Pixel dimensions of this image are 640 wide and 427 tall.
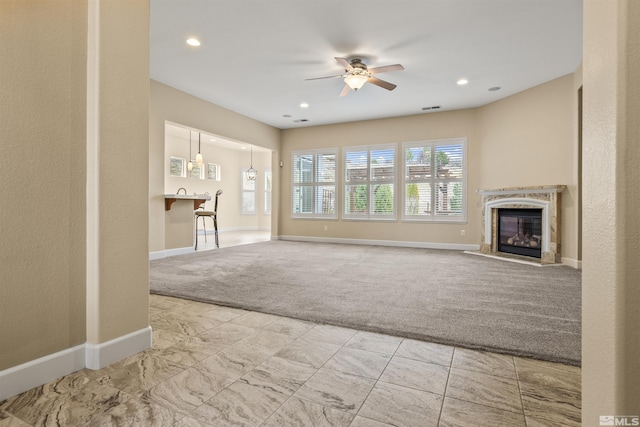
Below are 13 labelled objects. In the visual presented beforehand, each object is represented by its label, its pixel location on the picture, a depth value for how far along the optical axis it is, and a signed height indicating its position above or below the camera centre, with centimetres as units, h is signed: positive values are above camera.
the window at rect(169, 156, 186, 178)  923 +126
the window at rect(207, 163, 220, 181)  1040 +127
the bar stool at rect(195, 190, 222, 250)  679 -6
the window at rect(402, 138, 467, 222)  664 +67
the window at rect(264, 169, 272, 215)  1183 +69
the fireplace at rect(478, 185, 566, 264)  498 -17
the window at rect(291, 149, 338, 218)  784 +67
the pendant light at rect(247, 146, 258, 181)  1124 +130
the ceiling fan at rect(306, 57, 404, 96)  417 +184
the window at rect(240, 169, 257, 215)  1176 +56
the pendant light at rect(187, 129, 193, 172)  889 +125
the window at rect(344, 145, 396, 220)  722 +67
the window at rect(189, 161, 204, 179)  984 +118
